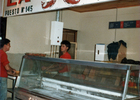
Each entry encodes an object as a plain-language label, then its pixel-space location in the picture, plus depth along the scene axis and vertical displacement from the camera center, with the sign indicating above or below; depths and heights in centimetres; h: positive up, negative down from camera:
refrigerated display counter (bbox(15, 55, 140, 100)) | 191 -34
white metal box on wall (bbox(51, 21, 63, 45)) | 514 +54
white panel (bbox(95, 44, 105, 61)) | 622 +3
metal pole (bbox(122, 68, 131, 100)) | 184 -30
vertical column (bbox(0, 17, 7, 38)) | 461 +60
